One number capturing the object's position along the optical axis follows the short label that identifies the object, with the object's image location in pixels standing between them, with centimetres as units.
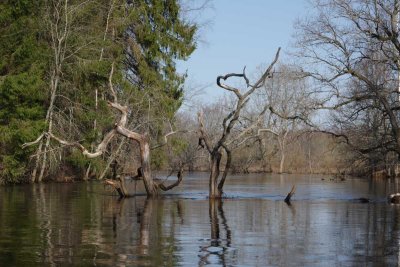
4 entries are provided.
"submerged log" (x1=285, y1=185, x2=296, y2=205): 2823
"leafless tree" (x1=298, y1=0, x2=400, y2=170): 2936
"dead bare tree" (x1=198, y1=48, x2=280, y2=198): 2731
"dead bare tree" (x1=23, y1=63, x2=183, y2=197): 2734
